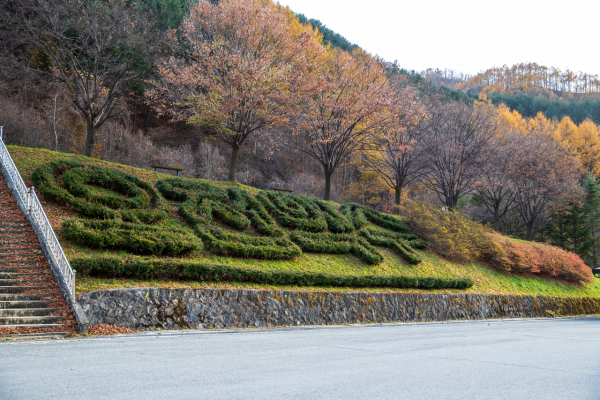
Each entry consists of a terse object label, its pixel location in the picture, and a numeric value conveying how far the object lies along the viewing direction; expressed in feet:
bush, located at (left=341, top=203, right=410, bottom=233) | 72.54
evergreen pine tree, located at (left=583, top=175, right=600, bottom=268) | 108.27
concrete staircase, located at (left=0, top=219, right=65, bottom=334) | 28.86
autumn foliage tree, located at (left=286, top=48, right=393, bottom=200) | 76.38
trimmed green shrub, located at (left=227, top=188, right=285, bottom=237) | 54.85
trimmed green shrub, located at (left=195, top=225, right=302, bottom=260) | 46.50
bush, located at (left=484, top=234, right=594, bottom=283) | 74.84
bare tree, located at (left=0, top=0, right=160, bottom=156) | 64.54
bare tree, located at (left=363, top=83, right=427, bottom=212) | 81.35
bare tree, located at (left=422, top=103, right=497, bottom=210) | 89.81
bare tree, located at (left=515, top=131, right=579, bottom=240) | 107.24
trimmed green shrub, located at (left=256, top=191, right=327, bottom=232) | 60.03
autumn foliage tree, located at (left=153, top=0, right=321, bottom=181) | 63.77
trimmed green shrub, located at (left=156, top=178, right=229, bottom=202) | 54.95
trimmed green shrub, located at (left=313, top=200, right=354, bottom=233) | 64.39
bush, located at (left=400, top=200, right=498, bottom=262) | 71.20
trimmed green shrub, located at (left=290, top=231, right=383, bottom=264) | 56.24
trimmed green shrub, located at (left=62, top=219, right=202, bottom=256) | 38.40
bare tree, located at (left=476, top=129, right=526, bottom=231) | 99.86
